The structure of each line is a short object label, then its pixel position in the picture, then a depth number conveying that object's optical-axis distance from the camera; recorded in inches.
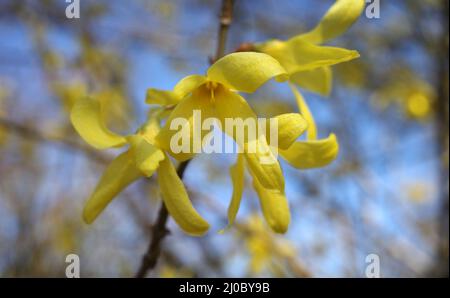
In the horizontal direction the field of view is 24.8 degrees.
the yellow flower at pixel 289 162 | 8.5
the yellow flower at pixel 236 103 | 8.0
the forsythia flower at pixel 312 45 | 8.5
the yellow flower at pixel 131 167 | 8.2
